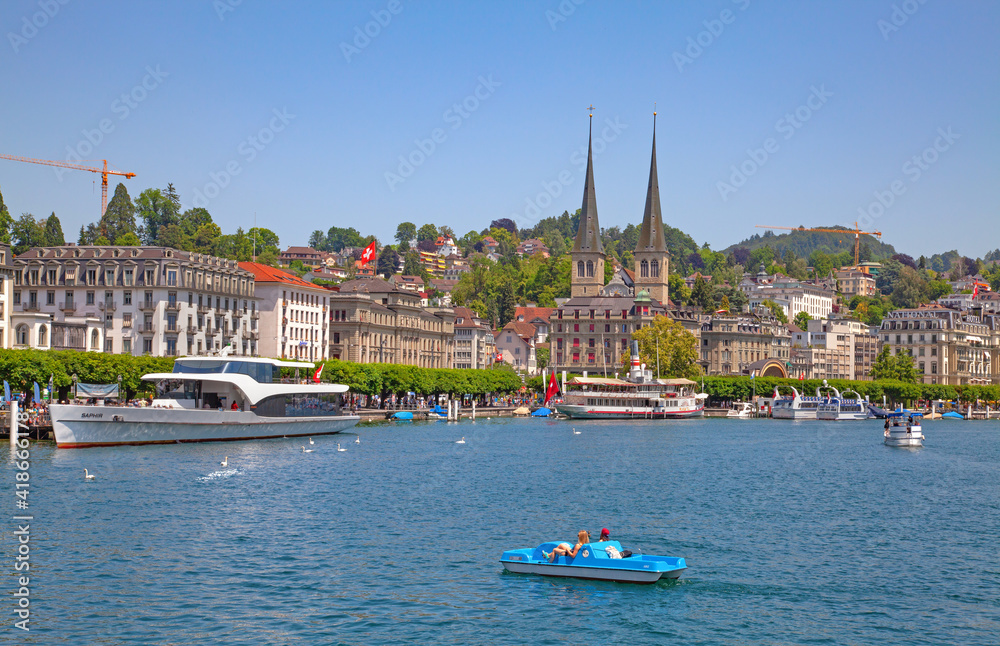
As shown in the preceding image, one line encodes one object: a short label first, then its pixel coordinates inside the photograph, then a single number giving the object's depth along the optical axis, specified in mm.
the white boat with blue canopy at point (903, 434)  86312
